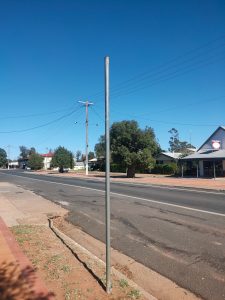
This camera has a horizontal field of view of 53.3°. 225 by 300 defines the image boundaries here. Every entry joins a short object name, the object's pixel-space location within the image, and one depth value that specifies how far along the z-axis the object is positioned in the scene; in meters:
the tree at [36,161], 66.66
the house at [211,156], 25.73
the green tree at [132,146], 27.44
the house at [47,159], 83.22
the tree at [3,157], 115.18
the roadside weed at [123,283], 3.27
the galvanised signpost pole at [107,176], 3.10
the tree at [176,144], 72.26
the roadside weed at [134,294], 3.03
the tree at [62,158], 47.45
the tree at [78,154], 99.07
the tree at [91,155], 82.18
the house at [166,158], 39.52
